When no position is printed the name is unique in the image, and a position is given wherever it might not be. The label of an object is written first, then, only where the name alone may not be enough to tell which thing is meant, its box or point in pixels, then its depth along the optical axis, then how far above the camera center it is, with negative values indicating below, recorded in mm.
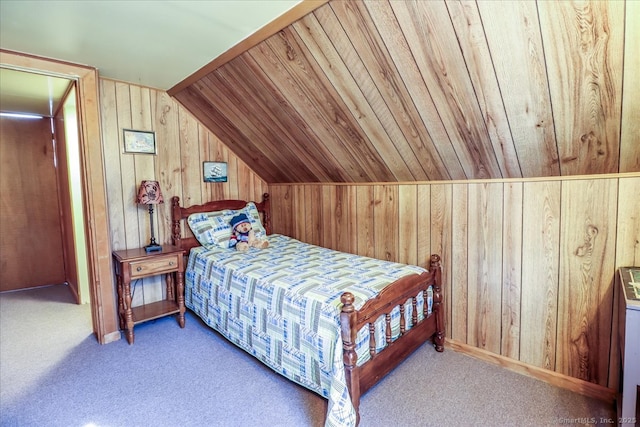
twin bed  1709 -802
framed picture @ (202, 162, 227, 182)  3492 +195
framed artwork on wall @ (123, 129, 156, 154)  3000 +461
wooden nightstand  2629 -692
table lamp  2827 -39
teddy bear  3229 -479
